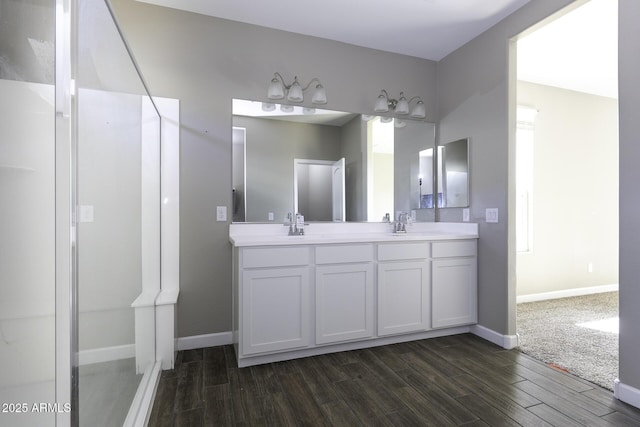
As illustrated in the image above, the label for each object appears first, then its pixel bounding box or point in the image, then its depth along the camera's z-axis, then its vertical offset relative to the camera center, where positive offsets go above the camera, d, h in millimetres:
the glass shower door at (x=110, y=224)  941 -45
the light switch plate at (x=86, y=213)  906 +2
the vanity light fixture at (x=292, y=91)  2453 +1016
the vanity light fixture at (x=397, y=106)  2796 +1026
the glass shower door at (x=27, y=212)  788 +4
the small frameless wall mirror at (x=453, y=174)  2754 +375
